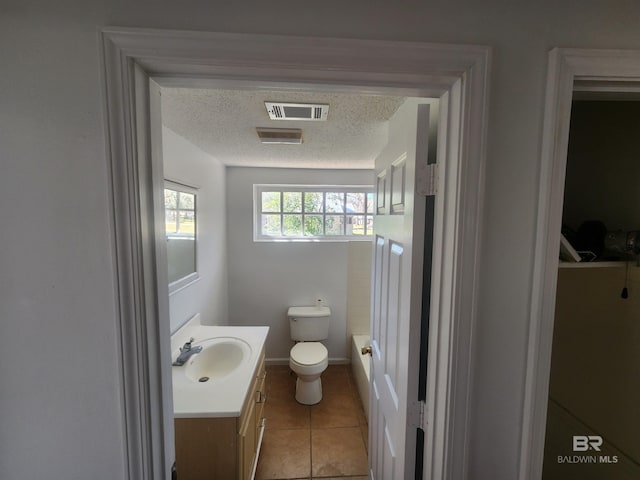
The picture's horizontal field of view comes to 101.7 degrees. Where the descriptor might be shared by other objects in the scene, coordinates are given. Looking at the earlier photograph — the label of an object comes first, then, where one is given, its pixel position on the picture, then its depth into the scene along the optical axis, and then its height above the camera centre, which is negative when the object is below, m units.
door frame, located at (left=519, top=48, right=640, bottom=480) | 0.60 +0.08
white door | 0.79 -0.24
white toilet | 2.31 -1.22
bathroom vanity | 1.19 -0.94
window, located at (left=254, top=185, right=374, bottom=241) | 2.89 +0.13
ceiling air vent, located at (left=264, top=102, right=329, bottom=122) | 1.16 +0.53
